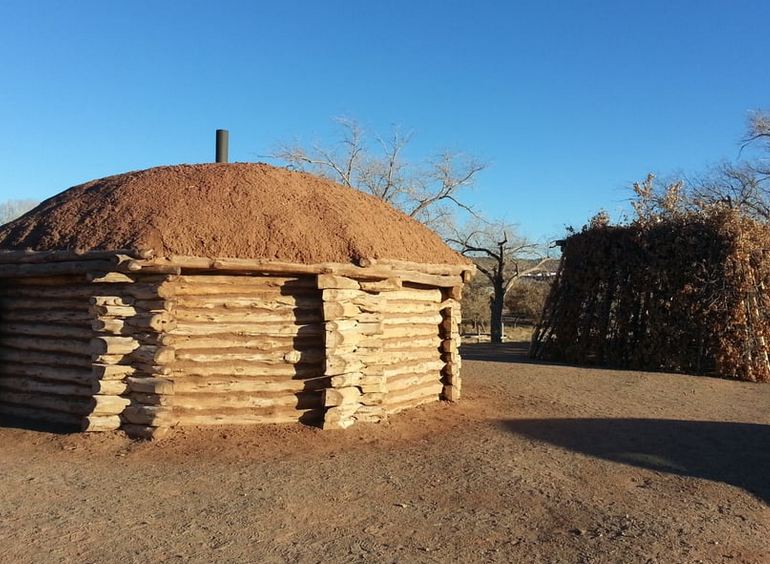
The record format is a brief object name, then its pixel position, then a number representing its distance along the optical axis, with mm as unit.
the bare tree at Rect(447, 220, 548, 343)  27062
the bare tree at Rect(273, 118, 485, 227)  30469
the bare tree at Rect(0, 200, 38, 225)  63719
